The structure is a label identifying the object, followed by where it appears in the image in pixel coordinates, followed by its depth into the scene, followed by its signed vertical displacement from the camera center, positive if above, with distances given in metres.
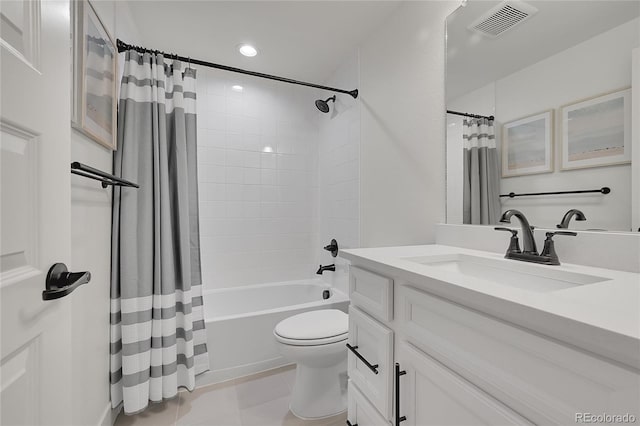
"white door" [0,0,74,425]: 0.44 +0.01
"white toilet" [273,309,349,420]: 1.47 -0.83
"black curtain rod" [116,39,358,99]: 1.49 +0.92
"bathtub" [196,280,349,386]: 1.82 -0.88
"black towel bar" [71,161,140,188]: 0.93 +0.14
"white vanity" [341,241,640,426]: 0.40 -0.26
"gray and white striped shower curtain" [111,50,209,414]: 1.44 -0.17
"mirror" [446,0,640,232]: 0.82 +0.37
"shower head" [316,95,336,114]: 2.42 +0.93
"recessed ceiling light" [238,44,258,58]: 2.09 +1.25
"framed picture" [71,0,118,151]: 1.02 +0.56
